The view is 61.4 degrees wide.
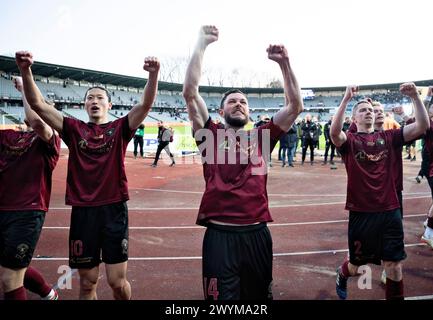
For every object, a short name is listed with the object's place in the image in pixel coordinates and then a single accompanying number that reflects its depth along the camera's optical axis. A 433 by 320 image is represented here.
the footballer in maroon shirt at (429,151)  4.87
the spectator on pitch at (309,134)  16.02
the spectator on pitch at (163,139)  15.92
